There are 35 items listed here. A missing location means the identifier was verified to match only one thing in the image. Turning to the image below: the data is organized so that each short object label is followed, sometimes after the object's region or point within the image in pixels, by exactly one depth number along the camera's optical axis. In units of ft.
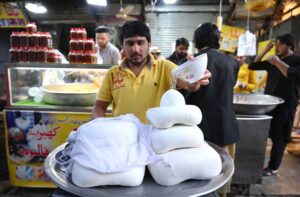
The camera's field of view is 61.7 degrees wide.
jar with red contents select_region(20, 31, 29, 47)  8.26
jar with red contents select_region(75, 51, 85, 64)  8.25
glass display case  8.16
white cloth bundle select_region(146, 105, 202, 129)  2.69
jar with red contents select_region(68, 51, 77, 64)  8.25
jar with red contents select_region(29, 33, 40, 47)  8.32
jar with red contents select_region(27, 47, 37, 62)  8.25
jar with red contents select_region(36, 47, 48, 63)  8.31
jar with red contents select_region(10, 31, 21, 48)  8.25
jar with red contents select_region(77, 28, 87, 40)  8.57
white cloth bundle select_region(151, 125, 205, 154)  2.64
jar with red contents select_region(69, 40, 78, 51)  8.38
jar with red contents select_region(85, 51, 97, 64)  8.27
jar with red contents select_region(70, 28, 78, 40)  8.55
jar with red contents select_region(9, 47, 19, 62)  8.23
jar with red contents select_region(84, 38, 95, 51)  8.41
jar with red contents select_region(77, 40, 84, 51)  8.39
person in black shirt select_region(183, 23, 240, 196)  6.47
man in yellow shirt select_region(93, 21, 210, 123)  4.46
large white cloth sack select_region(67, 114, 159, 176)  2.49
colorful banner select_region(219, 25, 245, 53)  17.62
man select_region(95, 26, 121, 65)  12.20
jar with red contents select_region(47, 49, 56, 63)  8.49
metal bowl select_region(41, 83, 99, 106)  8.07
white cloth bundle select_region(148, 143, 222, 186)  2.56
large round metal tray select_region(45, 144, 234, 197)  2.43
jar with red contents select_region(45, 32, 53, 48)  8.52
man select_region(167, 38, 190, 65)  12.82
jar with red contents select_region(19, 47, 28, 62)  8.25
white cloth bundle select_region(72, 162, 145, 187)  2.46
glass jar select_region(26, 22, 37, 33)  8.50
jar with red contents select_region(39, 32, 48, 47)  8.38
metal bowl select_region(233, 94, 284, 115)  7.99
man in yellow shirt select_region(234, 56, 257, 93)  12.09
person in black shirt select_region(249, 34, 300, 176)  9.73
